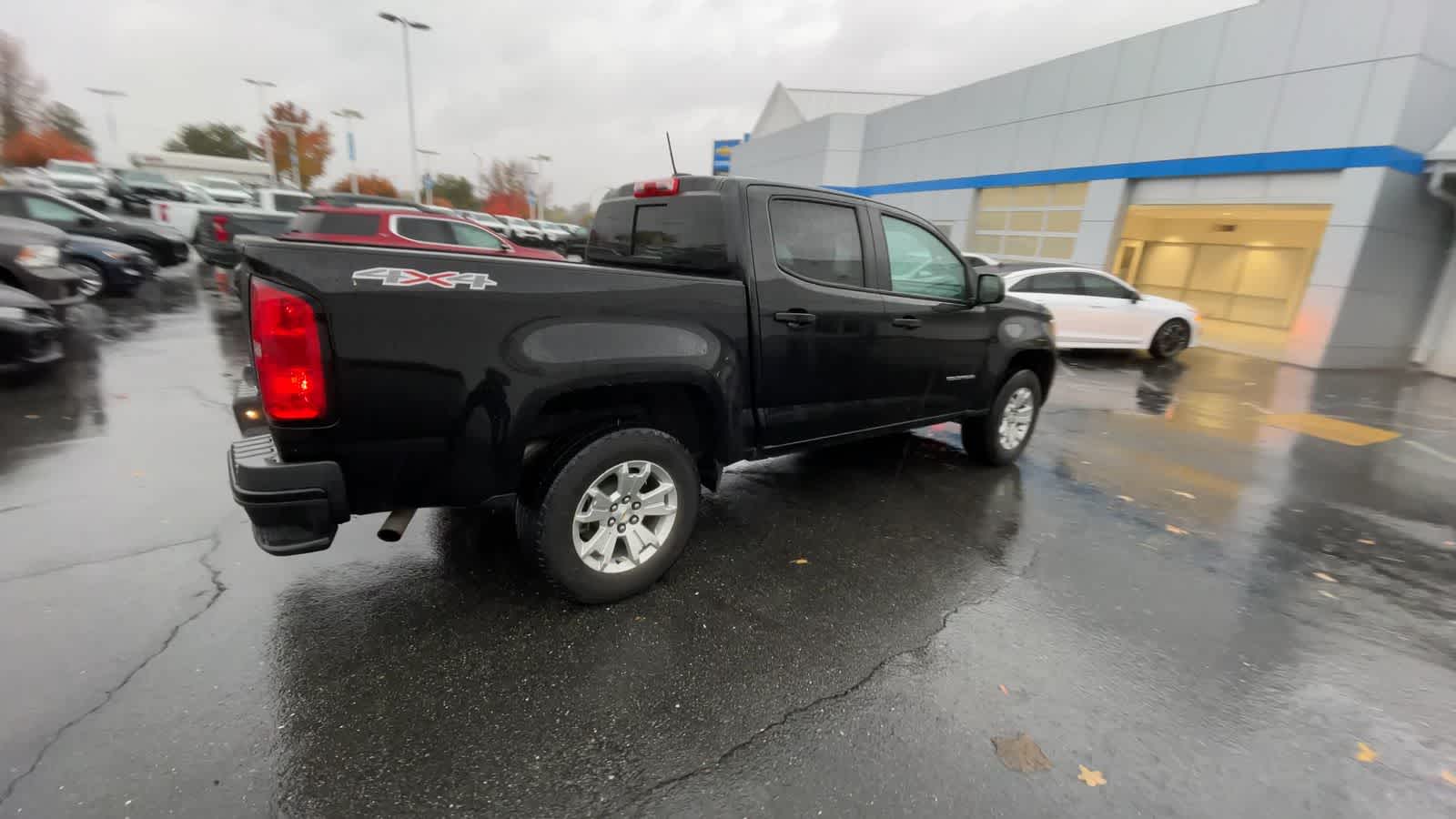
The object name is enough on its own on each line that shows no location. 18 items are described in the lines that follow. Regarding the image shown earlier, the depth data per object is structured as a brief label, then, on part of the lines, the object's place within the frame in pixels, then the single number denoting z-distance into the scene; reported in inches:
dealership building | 429.4
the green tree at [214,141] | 2817.4
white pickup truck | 598.2
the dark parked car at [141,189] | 1081.6
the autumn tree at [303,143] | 2287.2
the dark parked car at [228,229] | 462.6
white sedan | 414.3
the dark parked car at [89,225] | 414.0
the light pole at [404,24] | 1291.8
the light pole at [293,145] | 2140.7
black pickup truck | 90.5
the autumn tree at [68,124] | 2256.4
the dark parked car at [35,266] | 287.1
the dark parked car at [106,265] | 390.0
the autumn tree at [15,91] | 1990.7
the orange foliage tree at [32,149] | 1982.0
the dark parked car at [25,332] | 237.6
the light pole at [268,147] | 1917.2
